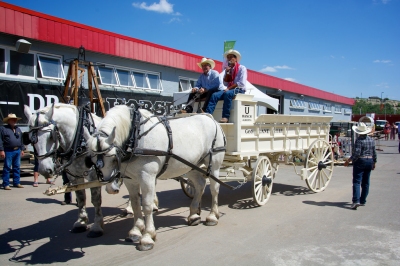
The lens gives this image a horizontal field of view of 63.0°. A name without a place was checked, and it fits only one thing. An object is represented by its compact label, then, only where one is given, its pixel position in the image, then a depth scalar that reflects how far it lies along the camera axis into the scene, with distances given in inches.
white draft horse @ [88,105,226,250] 158.9
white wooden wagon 254.8
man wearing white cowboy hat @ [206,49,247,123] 250.7
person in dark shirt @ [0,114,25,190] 333.5
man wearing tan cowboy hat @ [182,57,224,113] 255.0
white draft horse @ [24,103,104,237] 164.1
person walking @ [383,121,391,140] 1345.7
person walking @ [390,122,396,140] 1478.7
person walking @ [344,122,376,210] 263.4
